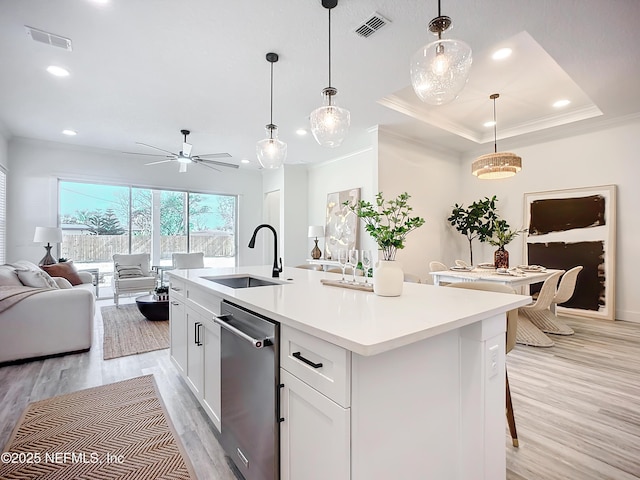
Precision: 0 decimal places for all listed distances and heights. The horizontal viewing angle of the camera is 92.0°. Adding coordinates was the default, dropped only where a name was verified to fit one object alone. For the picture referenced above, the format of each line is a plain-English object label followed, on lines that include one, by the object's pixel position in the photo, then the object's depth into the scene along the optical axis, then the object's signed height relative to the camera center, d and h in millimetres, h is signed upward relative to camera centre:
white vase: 1563 -193
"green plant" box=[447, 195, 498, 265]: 5422 +404
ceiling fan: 4527 +1256
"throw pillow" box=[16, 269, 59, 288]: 3402 -455
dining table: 3359 -399
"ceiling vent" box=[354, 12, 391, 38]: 2301 +1663
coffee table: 4383 -1001
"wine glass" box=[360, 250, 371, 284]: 1829 -113
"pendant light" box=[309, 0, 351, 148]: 2430 +947
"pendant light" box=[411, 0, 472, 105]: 1658 +977
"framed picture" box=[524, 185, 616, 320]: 4465 +37
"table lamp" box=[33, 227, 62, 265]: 4996 +14
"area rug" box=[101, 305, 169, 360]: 3316 -1190
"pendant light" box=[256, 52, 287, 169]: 3080 +892
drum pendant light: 3896 +975
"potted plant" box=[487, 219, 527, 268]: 4020 -170
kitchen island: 934 -505
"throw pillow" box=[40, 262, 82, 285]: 4785 -524
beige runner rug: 1607 -1201
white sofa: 2887 -841
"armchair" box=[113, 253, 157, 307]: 5293 -659
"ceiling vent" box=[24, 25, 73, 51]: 2451 +1644
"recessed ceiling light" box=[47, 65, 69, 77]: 3007 +1662
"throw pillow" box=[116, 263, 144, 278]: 5492 -585
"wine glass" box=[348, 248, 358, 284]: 1937 -119
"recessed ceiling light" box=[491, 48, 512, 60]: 2936 +1821
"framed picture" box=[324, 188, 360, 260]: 5848 +300
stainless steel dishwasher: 1216 -676
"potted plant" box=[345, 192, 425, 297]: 1518 -65
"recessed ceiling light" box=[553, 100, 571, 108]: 4137 +1880
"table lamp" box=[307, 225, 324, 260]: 6113 +114
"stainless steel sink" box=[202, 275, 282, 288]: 2344 -335
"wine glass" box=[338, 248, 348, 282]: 1965 -117
